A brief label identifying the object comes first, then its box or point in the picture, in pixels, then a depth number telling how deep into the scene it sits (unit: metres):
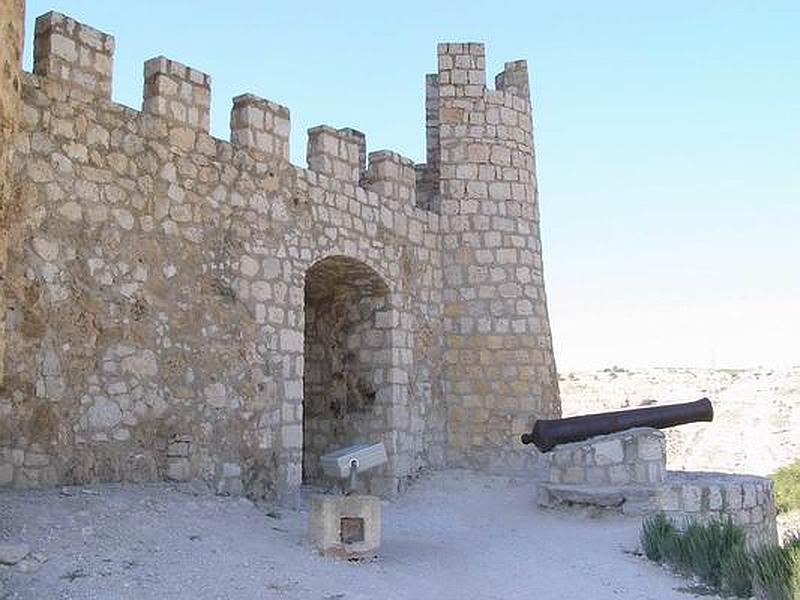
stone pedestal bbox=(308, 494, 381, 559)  6.21
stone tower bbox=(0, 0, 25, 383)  3.53
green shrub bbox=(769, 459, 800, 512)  15.59
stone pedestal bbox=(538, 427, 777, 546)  8.35
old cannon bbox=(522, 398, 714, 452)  9.02
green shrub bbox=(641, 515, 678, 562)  6.85
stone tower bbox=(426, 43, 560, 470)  10.88
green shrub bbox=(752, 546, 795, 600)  5.62
